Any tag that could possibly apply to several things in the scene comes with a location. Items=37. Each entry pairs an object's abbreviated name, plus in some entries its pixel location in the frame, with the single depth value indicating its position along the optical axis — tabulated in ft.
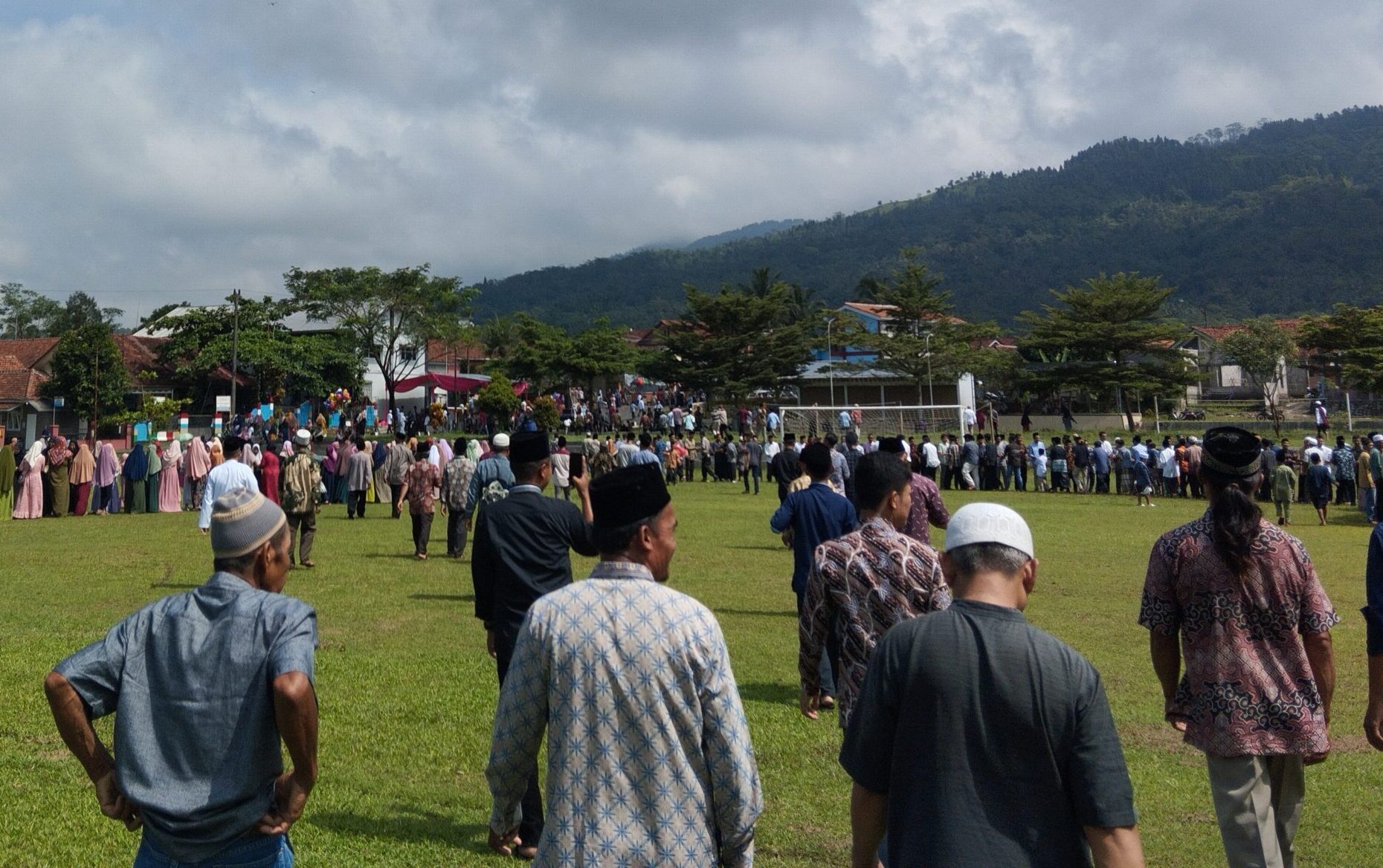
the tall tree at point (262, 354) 166.50
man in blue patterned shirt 9.59
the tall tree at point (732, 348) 180.55
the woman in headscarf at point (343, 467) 80.95
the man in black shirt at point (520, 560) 17.92
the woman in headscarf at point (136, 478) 78.79
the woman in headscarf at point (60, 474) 74.54
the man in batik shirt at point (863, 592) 15.12
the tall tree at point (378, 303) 180.14
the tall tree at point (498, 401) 157.07
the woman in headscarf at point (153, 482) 79.71
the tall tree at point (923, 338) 184.96
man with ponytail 13.23
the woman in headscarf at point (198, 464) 81.10
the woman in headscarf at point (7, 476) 77.83
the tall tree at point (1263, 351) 179.52
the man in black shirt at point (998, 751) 8.72
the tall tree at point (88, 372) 159.02
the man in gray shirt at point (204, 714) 9.86
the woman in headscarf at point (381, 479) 85.48
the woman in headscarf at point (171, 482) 80.38
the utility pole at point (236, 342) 154.20
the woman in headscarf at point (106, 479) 77.71
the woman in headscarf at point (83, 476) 75.92
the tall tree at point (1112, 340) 169.27
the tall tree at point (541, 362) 188.55
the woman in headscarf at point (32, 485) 73.97
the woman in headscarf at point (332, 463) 86.89
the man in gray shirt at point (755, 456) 103.30
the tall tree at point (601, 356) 187.93
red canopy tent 190.90
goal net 149.48
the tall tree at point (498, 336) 319.18
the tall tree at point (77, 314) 312.71
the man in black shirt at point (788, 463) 69.26
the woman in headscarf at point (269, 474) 59.88
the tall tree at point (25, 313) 300.40
